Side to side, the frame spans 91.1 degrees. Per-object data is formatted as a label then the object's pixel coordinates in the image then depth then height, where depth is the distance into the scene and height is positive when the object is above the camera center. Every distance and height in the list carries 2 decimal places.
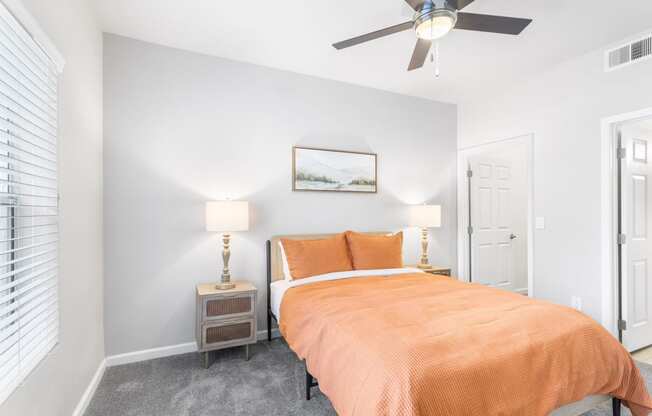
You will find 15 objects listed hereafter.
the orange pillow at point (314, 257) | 2.84 -0.46
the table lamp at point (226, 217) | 2.70 -0.09
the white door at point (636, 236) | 2.88 -0.29
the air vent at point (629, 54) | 2.62 +1.28
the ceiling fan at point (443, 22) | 1.85 +1.12
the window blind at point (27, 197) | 1.24 +0.05
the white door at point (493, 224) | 4.27 -0.25
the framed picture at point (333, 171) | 3.40 +0.40
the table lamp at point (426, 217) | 3.74 -0.13
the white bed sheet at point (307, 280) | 2.72 -0.64
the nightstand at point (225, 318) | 2.58 -0.92
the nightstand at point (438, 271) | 3.62 -0.75
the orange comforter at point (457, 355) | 1.32 -0.71
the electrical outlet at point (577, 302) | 3.06 -0.94
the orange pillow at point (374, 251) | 3.09 -0.45
